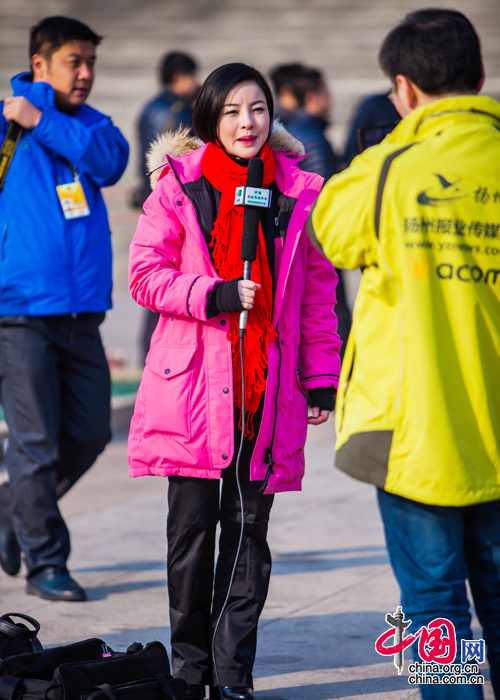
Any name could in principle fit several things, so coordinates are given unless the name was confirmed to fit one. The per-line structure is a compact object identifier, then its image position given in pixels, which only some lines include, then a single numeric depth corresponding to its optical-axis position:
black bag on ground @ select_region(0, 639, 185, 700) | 6.32
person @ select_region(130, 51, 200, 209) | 18.27
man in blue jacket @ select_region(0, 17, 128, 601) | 9.80
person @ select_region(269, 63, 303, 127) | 17.34
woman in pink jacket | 7.24
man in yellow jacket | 5.60
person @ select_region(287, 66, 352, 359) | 15.36
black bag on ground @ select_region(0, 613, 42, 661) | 7.18
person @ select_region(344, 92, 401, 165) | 13.80
